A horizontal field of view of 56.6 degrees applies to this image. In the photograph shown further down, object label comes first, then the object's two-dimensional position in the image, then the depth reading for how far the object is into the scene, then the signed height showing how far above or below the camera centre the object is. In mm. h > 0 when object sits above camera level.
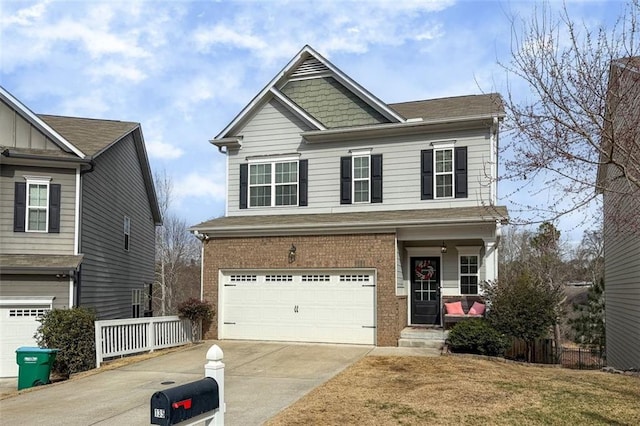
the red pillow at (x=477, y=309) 15469 -1468
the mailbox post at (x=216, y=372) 5348 -1083
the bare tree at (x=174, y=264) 40375 -996
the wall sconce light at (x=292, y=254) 16781 -65
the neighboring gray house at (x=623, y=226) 7465 +544
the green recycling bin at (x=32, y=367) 12875 -2524
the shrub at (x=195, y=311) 16719 -1705
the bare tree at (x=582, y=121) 7391 +1682
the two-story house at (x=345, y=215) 16000 +1030
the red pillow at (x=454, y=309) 15822 -1503
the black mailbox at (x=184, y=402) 4590 -1222
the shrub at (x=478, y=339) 13453 -1967
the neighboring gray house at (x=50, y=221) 16406 +884
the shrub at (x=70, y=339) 14469 -2172
